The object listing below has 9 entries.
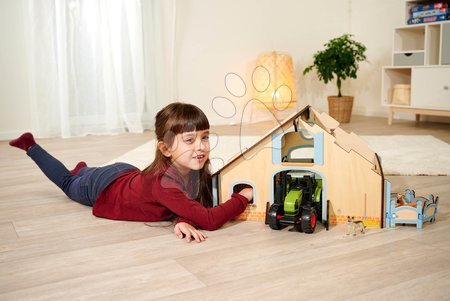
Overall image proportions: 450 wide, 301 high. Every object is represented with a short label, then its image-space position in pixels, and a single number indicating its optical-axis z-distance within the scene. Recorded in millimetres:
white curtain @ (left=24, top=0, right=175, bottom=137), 3314
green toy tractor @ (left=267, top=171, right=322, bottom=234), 1324
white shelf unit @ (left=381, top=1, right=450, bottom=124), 3244
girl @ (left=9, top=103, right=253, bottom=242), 1359
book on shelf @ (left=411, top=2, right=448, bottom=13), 3289
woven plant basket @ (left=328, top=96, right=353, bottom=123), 3891
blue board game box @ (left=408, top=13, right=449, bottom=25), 3293
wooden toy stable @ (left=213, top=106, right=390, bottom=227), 1345
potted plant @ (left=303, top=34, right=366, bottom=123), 3812
